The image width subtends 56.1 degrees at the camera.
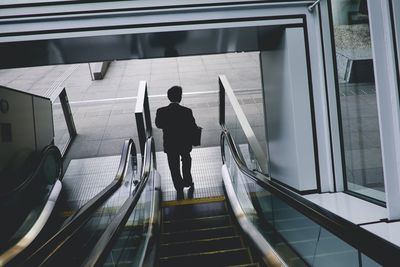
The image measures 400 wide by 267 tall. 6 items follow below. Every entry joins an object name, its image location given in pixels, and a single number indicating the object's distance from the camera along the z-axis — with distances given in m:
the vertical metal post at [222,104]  7.20
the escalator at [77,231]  1.69
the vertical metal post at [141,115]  5.93
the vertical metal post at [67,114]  8.00
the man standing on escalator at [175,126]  4.77
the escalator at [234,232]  1.82
